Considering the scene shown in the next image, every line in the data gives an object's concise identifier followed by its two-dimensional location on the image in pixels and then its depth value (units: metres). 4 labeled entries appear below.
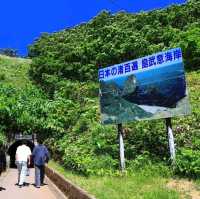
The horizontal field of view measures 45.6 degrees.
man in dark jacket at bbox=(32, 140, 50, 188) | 9.45
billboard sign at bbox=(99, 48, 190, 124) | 8.45
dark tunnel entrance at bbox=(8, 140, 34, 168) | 19.15
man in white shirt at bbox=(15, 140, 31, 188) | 9.42
